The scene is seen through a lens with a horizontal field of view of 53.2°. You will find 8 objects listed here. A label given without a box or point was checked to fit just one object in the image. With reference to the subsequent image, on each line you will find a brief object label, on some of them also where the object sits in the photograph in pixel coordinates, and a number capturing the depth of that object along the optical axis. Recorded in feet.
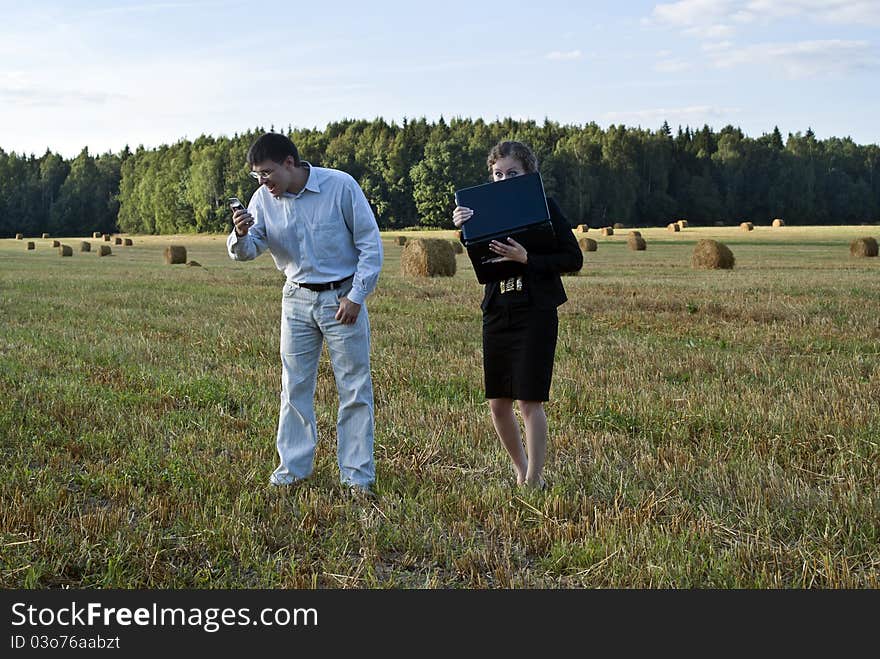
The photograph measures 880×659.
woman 15.66
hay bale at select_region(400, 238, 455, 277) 80.53
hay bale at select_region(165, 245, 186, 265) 115.55
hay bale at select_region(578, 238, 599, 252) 139.44
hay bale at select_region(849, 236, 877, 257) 112.37
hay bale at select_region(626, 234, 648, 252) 145.89
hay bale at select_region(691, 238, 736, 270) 89.86
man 16.49
